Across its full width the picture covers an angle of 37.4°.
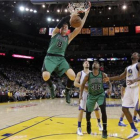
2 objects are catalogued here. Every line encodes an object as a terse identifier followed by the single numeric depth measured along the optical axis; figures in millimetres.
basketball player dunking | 4547
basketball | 4301
